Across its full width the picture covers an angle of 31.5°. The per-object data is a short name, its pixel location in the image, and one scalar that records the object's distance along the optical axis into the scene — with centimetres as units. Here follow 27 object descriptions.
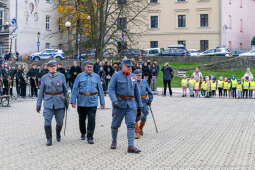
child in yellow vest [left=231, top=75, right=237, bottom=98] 2483
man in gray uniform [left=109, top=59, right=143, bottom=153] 917
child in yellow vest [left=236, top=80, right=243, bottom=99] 2438
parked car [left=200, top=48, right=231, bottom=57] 4803
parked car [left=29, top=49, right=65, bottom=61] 4956
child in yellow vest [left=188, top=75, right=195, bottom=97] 2545
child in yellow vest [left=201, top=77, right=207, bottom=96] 2523
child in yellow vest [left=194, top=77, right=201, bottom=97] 2527
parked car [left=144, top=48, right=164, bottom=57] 5167
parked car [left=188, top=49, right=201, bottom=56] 5167
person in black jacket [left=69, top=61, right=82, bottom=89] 2347
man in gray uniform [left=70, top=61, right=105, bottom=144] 1016
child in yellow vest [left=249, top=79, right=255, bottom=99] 2439
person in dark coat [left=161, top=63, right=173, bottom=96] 2527
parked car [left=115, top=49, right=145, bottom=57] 3231
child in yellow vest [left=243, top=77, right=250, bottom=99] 2439
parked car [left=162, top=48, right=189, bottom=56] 4938
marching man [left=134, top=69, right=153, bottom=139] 1121
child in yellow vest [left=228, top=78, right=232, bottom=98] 2492
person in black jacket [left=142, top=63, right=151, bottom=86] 2528
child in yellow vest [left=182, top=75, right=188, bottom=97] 2562
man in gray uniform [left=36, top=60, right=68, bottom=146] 997
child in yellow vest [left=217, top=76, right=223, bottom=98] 2529
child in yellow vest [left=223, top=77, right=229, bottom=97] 2494
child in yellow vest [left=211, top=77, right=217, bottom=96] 2508
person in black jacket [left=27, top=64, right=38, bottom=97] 2346
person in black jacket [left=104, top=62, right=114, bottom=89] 2486
